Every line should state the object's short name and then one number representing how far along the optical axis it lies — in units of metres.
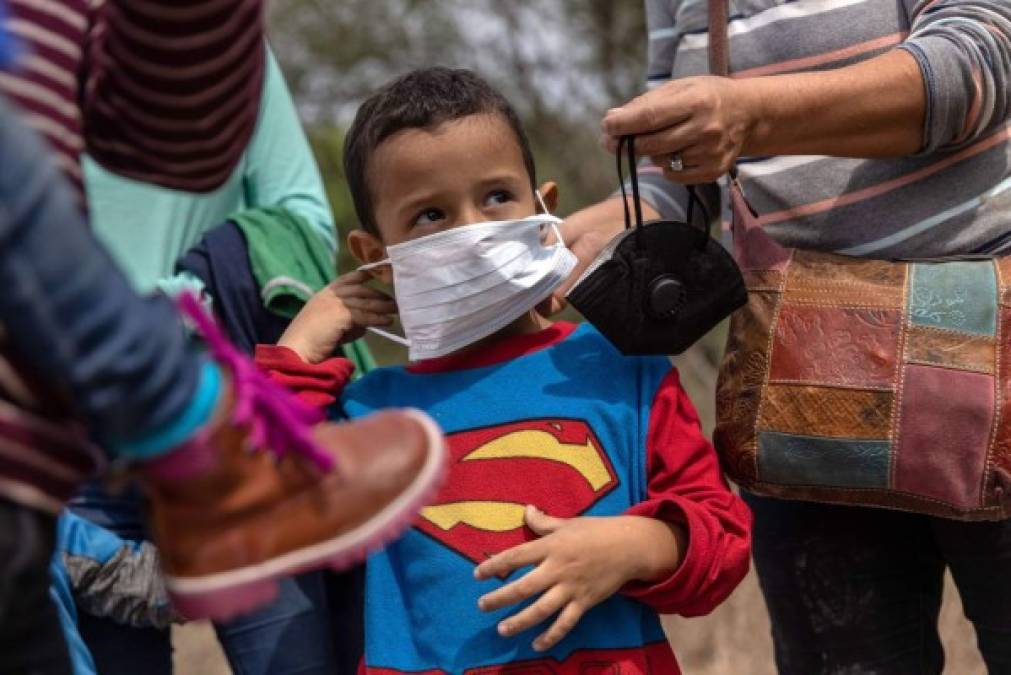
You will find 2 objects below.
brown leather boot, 1.47
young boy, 2.16
